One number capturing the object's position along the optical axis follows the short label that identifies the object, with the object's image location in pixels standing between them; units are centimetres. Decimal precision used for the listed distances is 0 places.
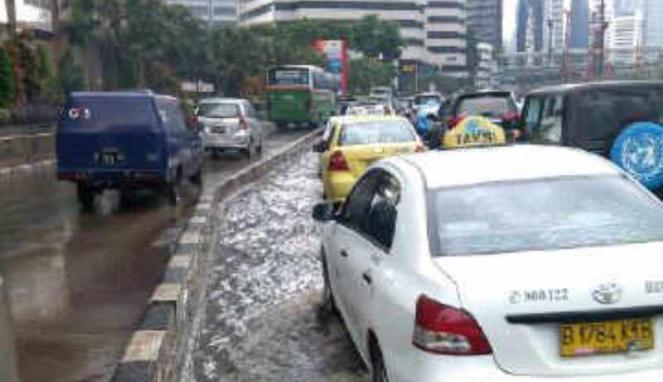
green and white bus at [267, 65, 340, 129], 4772
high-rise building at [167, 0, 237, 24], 15775
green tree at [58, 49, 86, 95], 3834
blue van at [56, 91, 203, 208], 1558
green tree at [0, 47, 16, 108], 2516
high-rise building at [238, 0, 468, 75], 14425
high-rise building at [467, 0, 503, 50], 19600
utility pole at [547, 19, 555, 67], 10005
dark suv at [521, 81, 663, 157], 1077
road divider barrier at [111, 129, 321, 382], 636
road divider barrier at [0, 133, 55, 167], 2172
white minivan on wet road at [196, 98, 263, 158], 2769
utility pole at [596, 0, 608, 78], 6441
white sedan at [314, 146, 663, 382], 422
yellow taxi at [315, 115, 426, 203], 1424
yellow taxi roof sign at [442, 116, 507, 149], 1439
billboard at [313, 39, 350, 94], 7619
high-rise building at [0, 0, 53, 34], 3622
